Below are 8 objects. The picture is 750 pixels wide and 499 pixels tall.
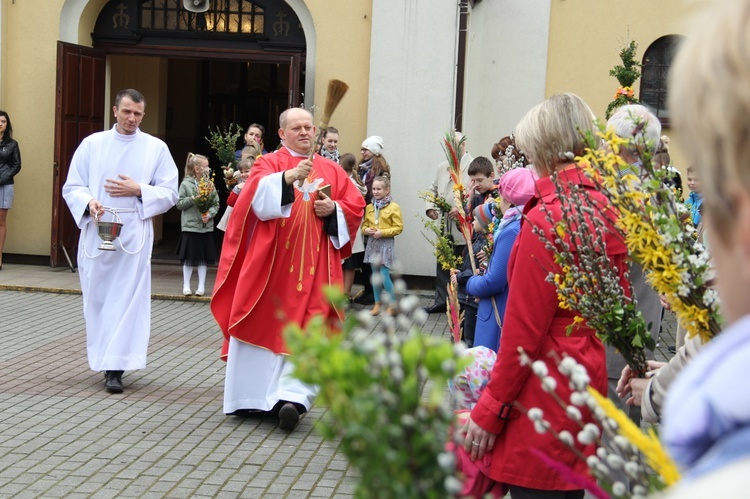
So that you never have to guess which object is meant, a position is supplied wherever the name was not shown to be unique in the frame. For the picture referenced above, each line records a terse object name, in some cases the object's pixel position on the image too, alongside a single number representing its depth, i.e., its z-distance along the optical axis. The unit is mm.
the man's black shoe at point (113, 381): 7895
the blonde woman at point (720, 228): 958
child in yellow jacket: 12758
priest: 7145
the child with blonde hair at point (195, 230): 13062
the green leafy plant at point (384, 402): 1020
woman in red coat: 3373
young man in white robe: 7988
